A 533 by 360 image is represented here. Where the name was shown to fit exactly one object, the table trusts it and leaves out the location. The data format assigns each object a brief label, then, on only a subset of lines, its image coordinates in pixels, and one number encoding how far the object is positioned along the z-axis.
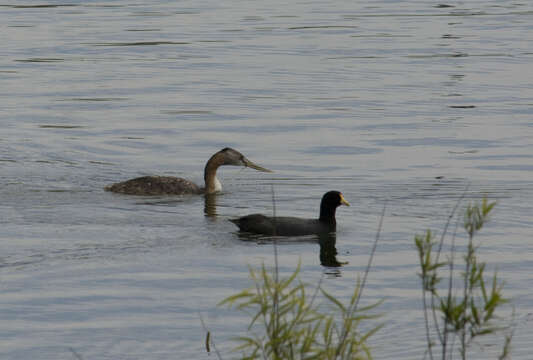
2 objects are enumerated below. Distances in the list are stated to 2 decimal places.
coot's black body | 30.55
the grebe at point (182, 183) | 36.28
